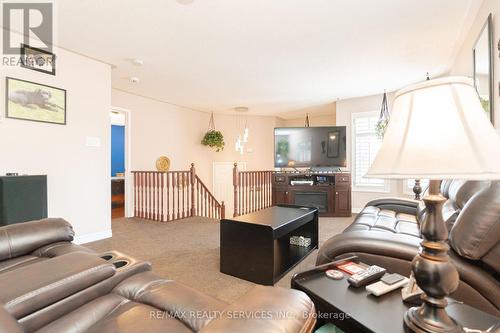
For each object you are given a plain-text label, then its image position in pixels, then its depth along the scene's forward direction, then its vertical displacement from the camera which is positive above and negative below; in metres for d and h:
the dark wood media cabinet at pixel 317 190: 4.91 -0.52
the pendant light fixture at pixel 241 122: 6.23 +1.26
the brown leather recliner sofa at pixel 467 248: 1.04 -0.41
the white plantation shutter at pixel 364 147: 5.05 +0.41
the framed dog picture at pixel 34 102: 2.64 +0.75
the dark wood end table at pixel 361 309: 0.82 -0.54
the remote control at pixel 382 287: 0.99 -0.50
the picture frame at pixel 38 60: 2.72 +1.24
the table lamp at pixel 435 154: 0.64 +0.03
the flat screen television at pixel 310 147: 5.18 +0.42
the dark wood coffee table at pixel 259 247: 2.09 -0.75
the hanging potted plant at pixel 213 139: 6.34 +0.70
